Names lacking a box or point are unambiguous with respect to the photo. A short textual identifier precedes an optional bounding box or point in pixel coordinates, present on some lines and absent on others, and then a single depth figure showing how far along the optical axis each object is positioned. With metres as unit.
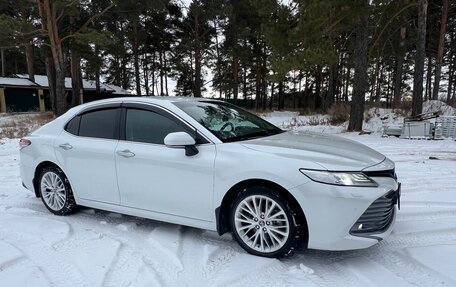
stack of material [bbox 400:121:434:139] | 10.44
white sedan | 2.81
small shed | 31.02
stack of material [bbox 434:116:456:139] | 10.27
